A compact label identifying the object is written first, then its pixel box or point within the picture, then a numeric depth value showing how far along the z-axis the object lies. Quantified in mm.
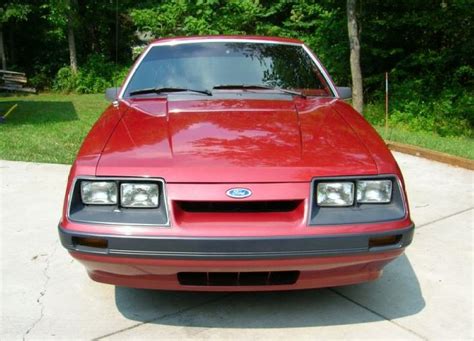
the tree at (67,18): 19156
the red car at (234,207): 2307
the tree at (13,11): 17914
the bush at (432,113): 10156
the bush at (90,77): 20375
